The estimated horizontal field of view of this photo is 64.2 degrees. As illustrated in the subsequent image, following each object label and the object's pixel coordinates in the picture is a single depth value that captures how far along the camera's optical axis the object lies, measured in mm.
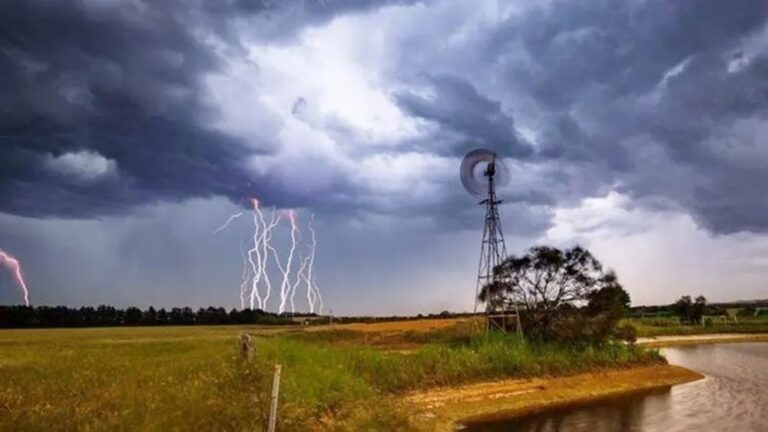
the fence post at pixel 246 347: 23031
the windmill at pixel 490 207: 49397
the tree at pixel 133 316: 176325
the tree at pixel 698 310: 137875
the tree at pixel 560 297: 50438
